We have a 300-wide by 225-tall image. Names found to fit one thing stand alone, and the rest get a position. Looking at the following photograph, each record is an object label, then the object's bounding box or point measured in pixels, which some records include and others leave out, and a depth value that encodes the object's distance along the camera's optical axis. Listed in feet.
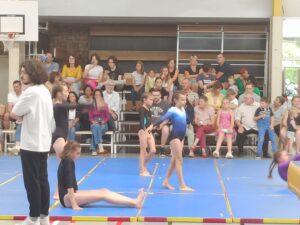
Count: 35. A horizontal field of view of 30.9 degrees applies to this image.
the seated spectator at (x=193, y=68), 55.26
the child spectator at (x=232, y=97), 49.57
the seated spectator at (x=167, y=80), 51.08
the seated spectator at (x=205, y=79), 52.64
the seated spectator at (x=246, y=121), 48.52
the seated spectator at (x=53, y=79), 34.63
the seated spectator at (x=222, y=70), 54.75
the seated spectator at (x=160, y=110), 43.28
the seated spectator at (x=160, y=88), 49.00
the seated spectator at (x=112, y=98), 50.60
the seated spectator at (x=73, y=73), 54.49
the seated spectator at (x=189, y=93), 49.98
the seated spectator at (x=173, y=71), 53.62
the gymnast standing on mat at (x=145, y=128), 35.58
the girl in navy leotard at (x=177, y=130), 30.68
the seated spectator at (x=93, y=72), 54.90
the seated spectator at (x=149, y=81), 52.80
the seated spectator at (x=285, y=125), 47.67
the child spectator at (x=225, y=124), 47.16
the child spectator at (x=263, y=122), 47.57
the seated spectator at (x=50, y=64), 55.36
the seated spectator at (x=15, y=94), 49.85
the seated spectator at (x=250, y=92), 49.62
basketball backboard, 51.85
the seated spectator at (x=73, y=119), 47.24
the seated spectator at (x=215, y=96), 49.88
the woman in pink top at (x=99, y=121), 47.96
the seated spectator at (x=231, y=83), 52.47
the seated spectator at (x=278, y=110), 50.42
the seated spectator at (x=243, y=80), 54.29
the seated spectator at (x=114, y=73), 54.95
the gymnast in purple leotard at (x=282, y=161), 29.07
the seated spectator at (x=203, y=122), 47.75
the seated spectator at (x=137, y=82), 54.16
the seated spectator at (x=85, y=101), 49.06
